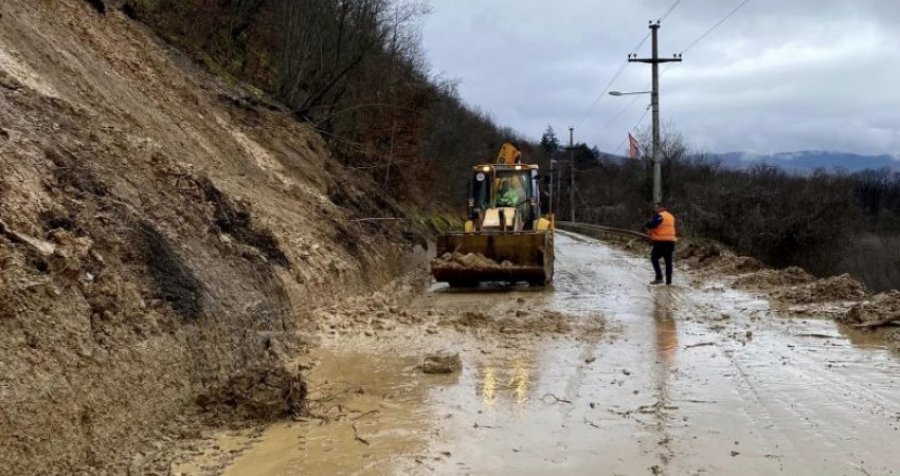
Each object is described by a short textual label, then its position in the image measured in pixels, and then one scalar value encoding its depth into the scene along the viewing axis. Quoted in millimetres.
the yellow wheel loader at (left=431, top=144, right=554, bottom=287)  14414
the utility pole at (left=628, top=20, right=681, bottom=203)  28688
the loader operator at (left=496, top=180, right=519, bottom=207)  17266
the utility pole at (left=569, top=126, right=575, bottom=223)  61344
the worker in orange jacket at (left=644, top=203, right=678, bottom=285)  15289
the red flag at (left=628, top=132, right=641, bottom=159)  36031
